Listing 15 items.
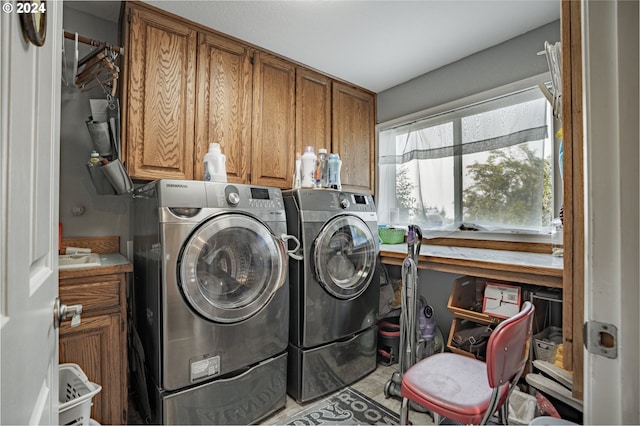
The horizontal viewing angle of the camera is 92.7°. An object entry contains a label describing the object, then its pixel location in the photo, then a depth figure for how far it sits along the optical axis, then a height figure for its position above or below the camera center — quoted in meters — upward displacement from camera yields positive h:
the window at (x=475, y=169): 2.12 +0.40
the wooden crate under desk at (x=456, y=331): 1.93 -0.78
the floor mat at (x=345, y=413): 1.72 -1.15
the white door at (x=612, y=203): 0.48 +0.02
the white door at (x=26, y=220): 0.34 -0.01
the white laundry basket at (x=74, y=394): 1.16 -0.72
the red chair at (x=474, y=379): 0.98 -0.67
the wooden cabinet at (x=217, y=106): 1.82 +0.80
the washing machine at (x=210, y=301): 1.44 -0.44
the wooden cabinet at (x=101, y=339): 1.38 -0.58
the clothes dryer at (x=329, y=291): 1.91 -0.49
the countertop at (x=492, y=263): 1.52 -0.26
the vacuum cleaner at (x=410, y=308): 1.79 -0.54
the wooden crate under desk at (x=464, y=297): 2.02 -0.56
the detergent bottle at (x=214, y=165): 1.91 +0.33
